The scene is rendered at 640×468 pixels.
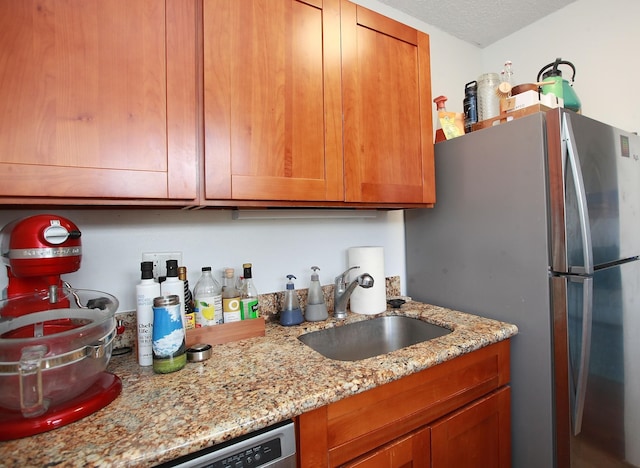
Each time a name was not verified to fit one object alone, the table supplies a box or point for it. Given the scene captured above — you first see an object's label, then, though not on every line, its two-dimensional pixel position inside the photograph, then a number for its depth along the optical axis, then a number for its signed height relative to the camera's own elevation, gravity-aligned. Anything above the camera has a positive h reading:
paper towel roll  1.45 -0.19
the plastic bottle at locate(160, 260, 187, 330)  1.00 -0.13
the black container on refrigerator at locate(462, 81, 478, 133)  1.55 +0.62
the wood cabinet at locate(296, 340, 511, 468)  0.82 -0.55
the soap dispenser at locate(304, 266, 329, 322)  1.37 -0.28
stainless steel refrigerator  1.14 -0.14
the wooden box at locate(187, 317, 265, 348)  1.08 -0.32
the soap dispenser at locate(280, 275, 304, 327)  1.30 -0.29
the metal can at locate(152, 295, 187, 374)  0.89 -0.26
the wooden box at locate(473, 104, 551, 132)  1.26 +0.49
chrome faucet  1.33 -0.23
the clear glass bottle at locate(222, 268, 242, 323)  1.17 -0.22
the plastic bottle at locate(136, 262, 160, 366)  0.95 -0.23
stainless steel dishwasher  0.65 -0.45
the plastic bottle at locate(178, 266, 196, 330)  1.07 -0.22
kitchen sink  1.31 -0.43
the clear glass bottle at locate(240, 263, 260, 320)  1.20 -0.22
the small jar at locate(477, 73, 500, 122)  1.51 +0.64
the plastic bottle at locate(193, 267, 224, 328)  1.12 -0.21
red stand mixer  0.66 -0.21
